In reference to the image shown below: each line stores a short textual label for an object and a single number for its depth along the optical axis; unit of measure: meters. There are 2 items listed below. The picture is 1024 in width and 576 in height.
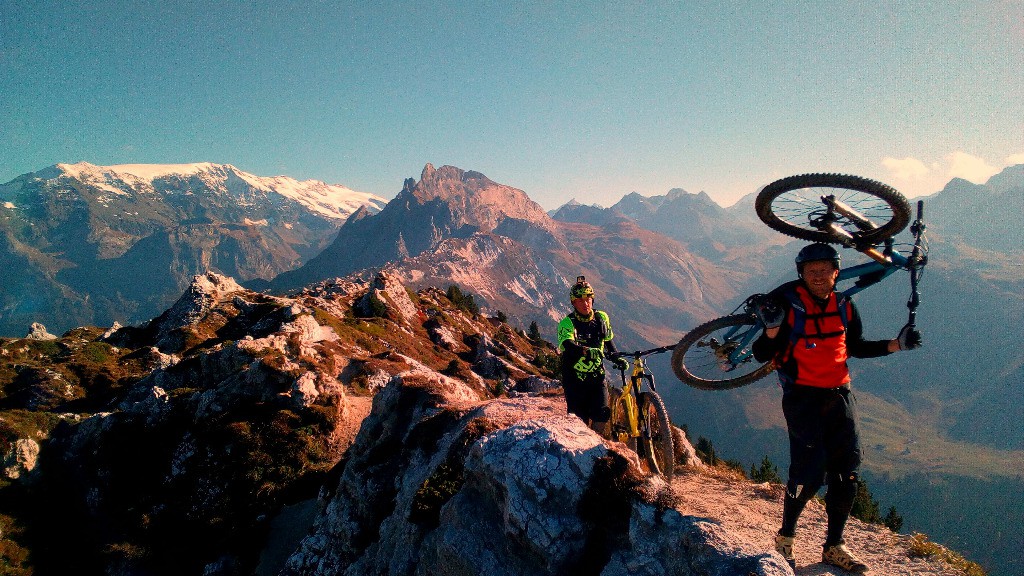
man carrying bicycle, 7.04
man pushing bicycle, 11.82
